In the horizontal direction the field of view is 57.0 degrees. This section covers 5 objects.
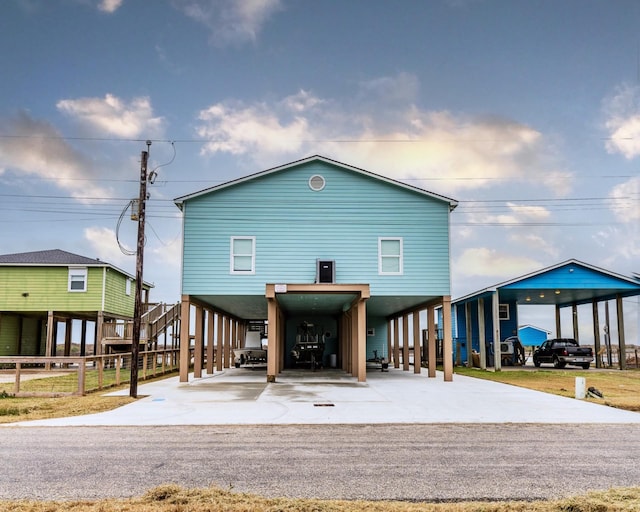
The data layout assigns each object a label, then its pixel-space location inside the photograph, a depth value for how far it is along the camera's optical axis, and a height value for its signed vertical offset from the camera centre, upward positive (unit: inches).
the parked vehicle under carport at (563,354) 1238.3 -53.0
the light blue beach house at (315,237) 832.9 +131.1
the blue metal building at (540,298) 1149.1 +70.0
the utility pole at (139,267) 641.1 +71.0
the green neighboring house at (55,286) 1310.3 +96.6
